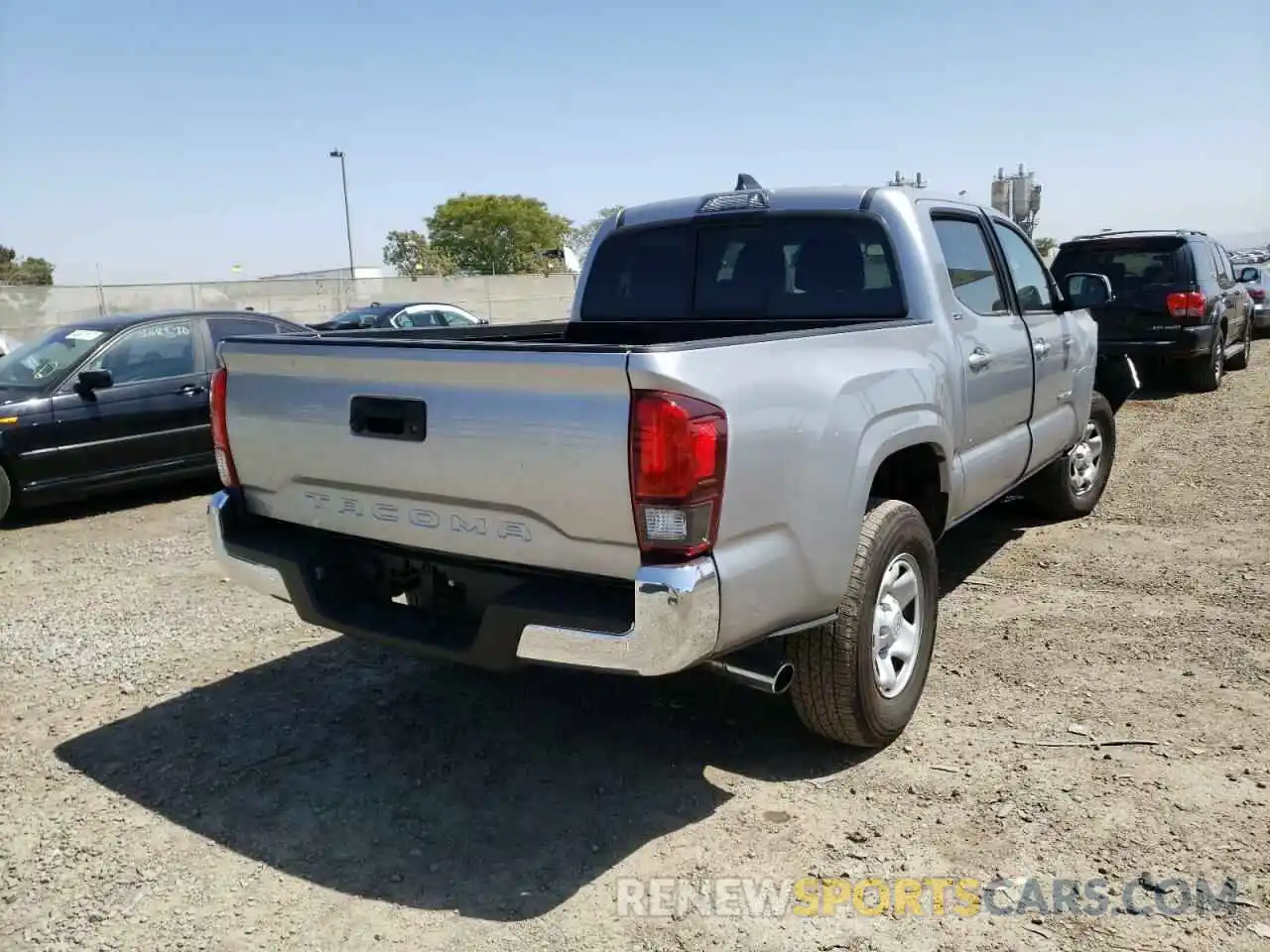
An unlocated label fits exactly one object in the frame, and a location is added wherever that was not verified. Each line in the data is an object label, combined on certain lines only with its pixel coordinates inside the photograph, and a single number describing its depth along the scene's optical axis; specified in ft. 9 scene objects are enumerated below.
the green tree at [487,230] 274.16
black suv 36.94
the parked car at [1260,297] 59.26
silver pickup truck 9.07
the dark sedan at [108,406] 24.70
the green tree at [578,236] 296.90
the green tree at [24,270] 203.21
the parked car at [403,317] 45.24
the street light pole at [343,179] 179.63
